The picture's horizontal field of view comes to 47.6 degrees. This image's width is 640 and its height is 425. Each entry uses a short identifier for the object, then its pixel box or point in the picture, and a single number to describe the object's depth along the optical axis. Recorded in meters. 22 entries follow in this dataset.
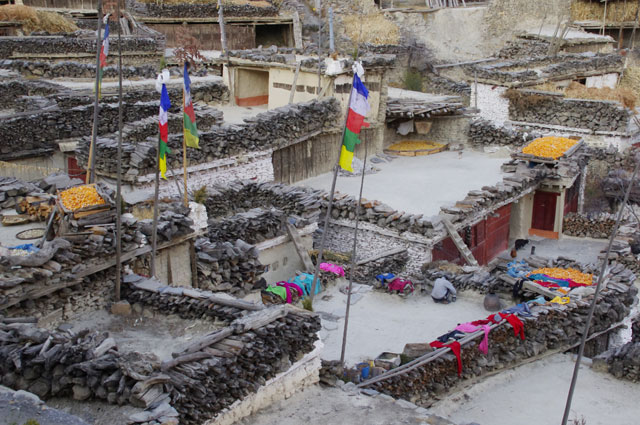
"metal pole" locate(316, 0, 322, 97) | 23.02
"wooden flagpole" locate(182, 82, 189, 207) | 12.86
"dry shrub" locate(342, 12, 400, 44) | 39.06
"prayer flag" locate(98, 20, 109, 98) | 14.12
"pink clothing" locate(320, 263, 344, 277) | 16.33
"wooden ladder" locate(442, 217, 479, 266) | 18.72
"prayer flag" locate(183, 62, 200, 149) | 12.01
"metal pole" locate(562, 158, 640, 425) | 8.91
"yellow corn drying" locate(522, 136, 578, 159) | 23.45
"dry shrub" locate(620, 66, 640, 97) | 34.34
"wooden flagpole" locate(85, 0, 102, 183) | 12.75
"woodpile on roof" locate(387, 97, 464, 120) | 25.84
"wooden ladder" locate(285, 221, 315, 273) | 16.23
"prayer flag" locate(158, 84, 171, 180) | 11.16
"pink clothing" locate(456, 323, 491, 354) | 12.68
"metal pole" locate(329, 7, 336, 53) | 33.81
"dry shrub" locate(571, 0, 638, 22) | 41.47
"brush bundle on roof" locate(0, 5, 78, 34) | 30.34
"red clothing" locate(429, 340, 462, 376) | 12.22
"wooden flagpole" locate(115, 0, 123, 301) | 10.21
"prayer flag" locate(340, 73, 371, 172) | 11.77
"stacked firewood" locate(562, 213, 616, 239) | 22.47
